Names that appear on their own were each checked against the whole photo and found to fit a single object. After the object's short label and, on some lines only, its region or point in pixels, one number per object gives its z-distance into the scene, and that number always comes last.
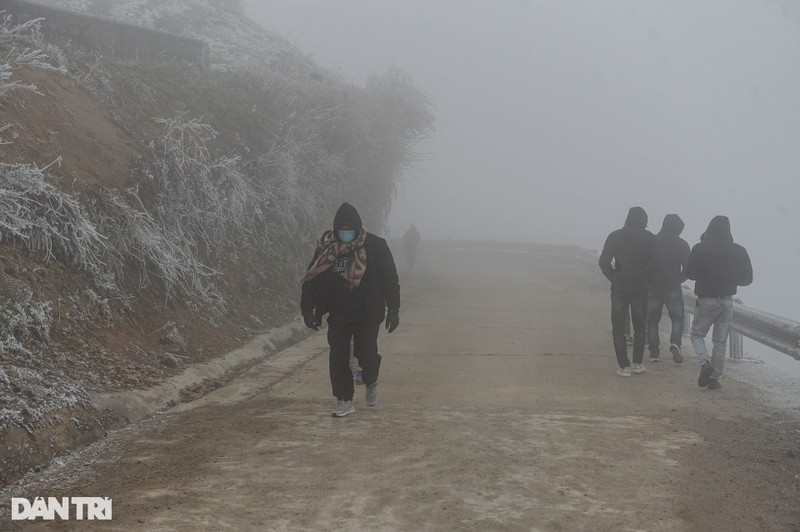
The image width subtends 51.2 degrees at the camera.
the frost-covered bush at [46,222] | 7.89
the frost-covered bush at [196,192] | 11.27
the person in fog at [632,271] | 10.56
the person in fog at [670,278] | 11.75
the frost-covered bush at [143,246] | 9.61
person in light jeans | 9.61
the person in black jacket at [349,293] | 7.63
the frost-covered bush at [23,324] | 6.82
